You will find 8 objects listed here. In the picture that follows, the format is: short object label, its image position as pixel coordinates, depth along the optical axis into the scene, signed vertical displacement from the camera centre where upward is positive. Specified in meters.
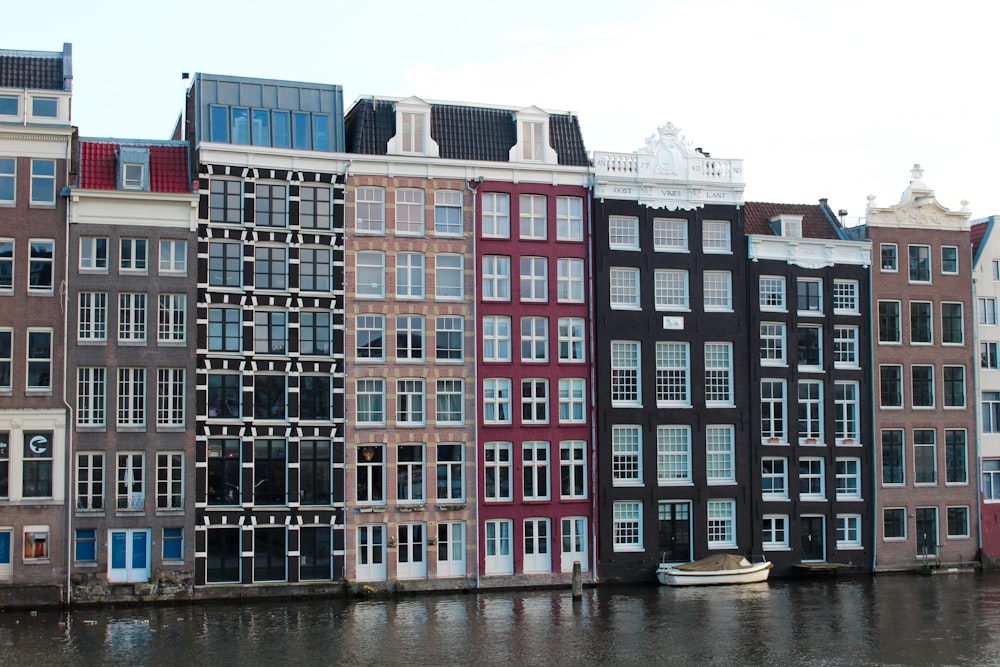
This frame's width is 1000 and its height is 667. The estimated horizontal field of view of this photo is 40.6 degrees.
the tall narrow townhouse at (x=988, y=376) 67.75 +2.25
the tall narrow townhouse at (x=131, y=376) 53.31 +1.96
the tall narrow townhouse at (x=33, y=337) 52.09 +3.46
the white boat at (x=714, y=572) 59.03 -6.57
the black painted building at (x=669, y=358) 61.16 +2.96
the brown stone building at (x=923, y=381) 66.06 +1.96
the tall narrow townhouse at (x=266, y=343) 55.09 +3.38
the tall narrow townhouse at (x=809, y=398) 63.62 +1.11
